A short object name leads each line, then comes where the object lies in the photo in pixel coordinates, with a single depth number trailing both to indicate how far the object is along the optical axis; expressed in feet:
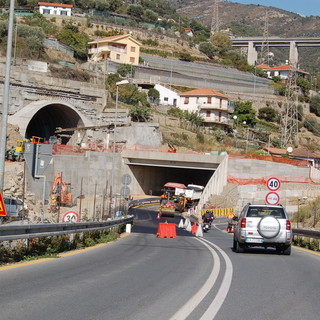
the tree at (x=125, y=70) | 350.23
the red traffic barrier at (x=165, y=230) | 101.04
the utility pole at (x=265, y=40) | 537.24
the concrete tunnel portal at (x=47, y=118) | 213.25
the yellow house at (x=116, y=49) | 371.76
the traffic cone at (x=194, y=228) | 120.14
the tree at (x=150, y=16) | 543.39
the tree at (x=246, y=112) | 353.51
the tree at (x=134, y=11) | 526.98
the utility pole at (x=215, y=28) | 553.31
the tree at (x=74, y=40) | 362.37
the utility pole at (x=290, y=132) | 325.83
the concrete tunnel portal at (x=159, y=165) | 217.56
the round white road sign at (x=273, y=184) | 95.25
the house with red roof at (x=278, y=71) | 513.45
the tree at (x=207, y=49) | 511.81
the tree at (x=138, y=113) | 260.60
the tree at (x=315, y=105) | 435.12
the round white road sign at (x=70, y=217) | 86.12
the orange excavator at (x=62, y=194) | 164.32
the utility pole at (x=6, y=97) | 61.60
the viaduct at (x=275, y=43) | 581.94
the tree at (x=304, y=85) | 443.16
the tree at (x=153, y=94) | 336.70
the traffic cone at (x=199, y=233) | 109.60
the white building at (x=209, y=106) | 333.21
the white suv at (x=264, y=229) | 64.90
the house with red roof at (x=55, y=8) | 445.37
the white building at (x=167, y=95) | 345.51
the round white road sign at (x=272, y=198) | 93.66
